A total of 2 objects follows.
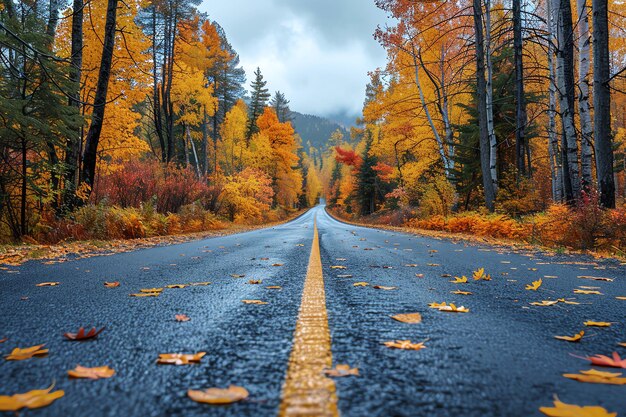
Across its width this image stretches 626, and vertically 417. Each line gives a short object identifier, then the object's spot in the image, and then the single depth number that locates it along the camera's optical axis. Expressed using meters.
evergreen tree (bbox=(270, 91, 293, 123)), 53.75
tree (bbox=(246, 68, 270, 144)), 38.91
